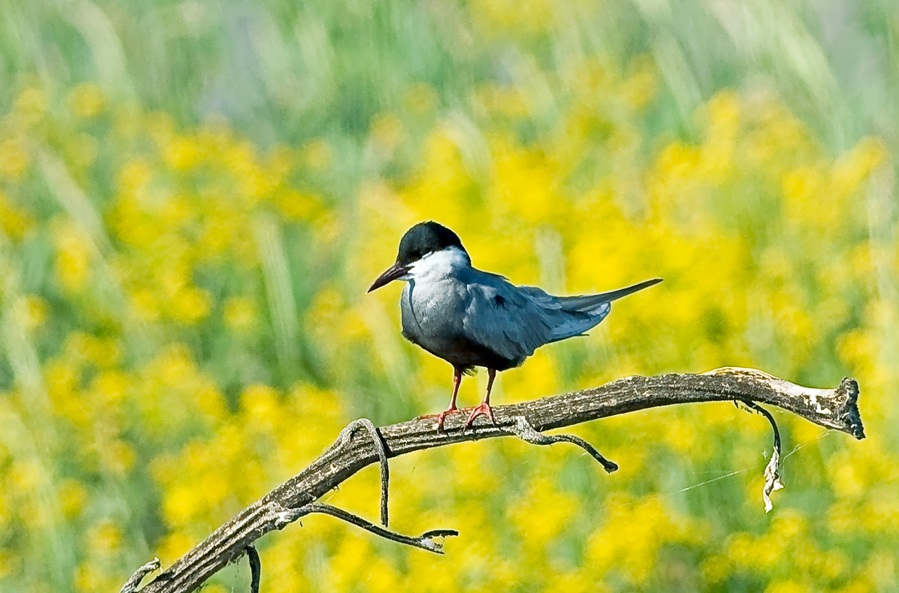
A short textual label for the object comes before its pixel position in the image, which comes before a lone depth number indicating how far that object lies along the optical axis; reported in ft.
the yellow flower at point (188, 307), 31.27
